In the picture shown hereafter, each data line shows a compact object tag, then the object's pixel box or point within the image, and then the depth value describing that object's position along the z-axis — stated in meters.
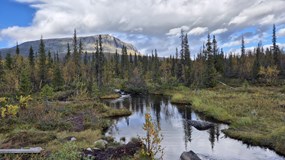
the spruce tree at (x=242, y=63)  73.35
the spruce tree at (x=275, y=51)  70.32
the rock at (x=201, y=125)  23.46
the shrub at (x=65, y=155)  10.72
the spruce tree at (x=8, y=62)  67.77
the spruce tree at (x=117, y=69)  100.60
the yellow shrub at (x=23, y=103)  24.77
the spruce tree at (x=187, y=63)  62.61
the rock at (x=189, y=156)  14.17
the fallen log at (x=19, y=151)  11.88
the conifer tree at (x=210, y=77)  57.27
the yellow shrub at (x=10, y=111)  21.30
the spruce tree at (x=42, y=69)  62.27
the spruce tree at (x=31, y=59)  71.14
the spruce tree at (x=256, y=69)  68.67
